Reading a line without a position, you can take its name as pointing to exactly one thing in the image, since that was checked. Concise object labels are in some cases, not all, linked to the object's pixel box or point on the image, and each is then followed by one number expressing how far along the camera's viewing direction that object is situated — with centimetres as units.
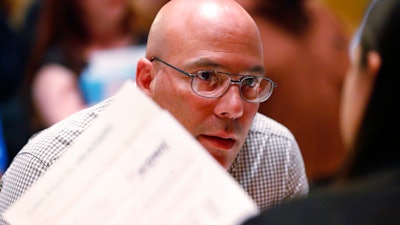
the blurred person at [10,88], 687
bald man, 358
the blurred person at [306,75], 640
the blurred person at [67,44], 649
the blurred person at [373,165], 227
